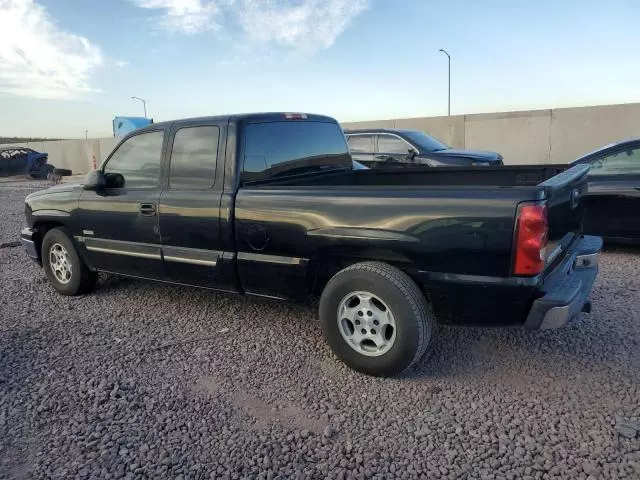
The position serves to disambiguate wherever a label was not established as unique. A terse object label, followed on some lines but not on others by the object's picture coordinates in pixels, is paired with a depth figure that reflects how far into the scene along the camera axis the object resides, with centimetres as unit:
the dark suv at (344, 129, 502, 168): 957
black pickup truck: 290
